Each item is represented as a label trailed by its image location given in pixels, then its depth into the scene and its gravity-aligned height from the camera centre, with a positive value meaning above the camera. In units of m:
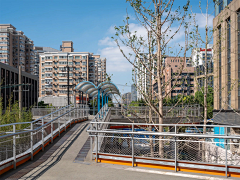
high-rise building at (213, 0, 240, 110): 22.89 +4.70
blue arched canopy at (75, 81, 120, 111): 16.51 +0.65
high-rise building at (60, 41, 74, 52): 103.15 +25.92
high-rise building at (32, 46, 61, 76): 117.56 +28.19
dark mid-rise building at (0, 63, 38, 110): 38.09 +2.61
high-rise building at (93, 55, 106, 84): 124.25 +20.28
